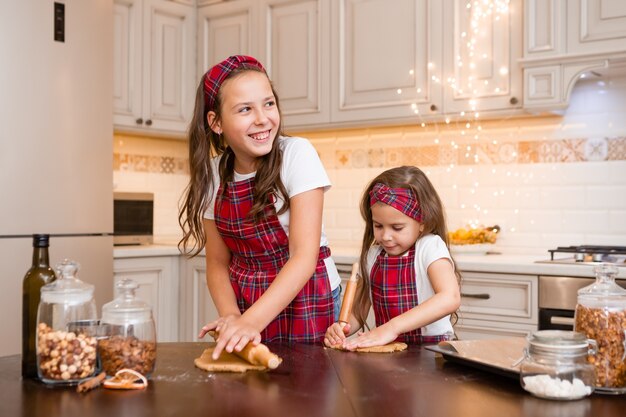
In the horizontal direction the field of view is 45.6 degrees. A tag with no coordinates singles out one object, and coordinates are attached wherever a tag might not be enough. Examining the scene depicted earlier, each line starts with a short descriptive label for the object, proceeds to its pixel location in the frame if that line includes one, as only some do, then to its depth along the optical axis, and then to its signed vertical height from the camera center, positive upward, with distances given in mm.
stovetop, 2522 -155
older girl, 1602 +9
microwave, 3420 -46
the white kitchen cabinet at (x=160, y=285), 3289 -351
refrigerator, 2666 +253
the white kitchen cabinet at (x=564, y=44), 2650 +606
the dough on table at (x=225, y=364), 1183 -251
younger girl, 1705 -101
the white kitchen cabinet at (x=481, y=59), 2883 +600
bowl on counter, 2859 -150
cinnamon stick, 1062 -253
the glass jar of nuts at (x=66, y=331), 1096 -183
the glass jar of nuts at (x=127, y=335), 1109 -190
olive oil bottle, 1160 -144
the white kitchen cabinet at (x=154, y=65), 3508 +702
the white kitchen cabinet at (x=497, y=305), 2561 -335
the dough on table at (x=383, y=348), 1356 -255
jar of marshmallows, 998 -213
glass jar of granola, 1047 -166
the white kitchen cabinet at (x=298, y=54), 3391 +723
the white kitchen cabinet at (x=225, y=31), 3627 +889
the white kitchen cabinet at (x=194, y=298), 3408 -413
